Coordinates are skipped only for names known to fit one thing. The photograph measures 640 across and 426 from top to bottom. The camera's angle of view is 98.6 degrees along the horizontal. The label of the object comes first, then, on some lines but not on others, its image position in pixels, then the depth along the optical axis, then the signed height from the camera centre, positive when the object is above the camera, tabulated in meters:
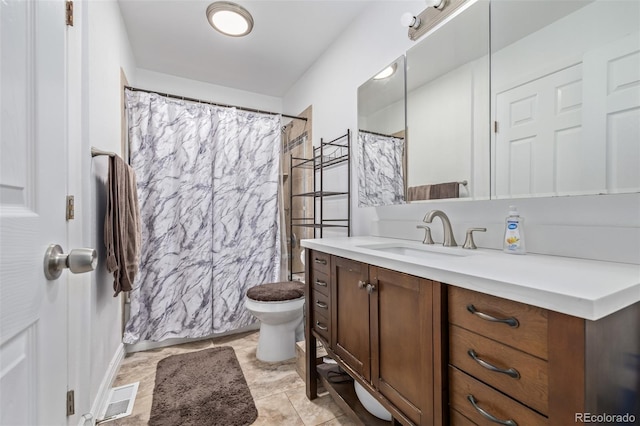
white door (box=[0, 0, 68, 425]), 0.44 +0.01
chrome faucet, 1.30 -0.09
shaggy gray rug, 1.43 -1.08
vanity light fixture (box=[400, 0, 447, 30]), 1.47 +1.02
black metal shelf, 2.10 +0.39
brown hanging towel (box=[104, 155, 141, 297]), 1.48 -0.09
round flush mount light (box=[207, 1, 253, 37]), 1.87 +1.37
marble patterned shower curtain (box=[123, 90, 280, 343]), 2.18 -0.01
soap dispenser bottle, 1.04 -0.09
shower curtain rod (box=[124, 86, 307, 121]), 2.20 +0.97
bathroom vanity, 0.54 -0.32
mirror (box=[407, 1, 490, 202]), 1.24 +0.51
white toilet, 1.93 -0.75
